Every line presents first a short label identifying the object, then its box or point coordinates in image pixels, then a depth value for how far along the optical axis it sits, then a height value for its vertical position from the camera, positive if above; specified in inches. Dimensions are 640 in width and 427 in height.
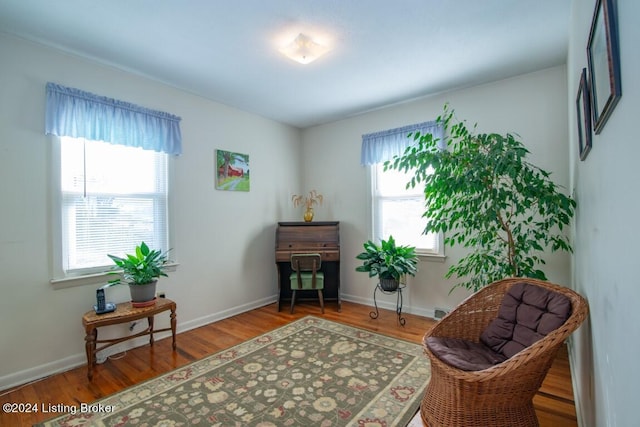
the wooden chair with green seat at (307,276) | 143.1 -29.8
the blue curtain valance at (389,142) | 138.3 +36.8
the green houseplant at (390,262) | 129.2 -21.9
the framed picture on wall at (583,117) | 53.2 +18.7
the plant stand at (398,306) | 133.7 -45.7
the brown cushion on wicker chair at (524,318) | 60.9 -23.9
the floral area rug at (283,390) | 72.0 -49.3
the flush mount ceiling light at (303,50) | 91.3 +53.7
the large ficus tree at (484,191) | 77.2 +6.0
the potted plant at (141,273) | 101.4 -19.5
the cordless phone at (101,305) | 97.7 -29.0
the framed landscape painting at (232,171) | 143.3 +22.8
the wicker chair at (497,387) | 52.8 -35.0
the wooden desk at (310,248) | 154.3 -17.8
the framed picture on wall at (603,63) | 31.6 +18.6
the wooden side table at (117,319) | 91.3 -33.4
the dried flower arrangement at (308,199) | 180.4 +9.7
